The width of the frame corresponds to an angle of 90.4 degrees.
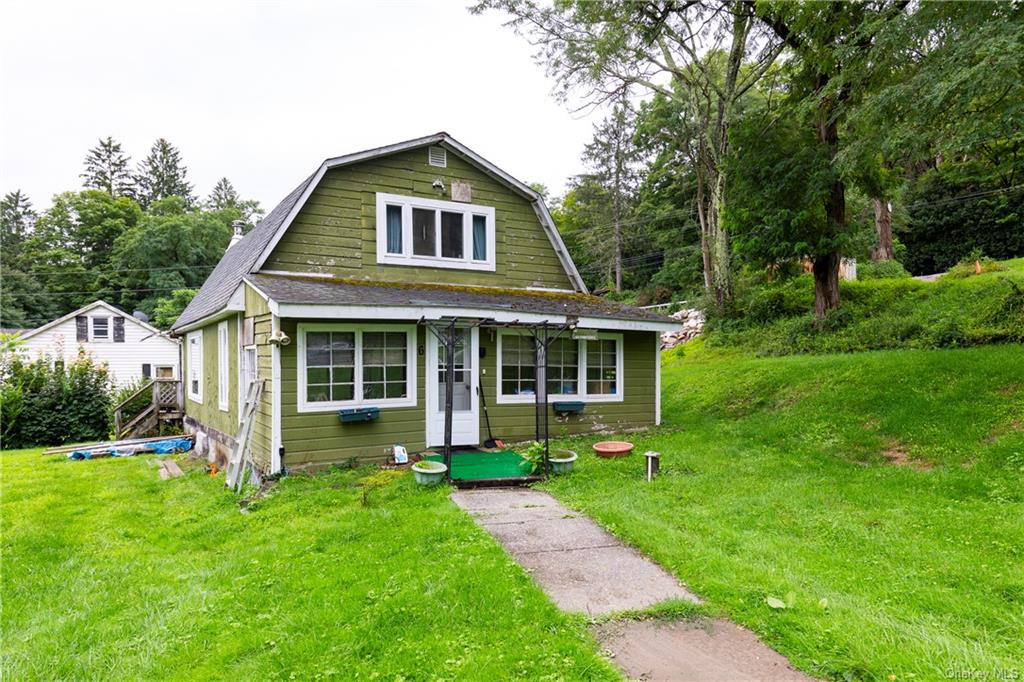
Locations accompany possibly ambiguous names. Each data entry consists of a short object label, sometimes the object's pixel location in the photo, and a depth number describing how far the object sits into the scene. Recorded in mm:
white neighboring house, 24281
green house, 7586
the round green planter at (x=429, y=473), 6645
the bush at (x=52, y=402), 14695
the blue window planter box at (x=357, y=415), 7672
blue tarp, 12133
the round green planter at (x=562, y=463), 7244
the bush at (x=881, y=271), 17109
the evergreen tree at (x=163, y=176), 52325
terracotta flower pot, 7879
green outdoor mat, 7207
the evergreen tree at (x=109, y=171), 50281
